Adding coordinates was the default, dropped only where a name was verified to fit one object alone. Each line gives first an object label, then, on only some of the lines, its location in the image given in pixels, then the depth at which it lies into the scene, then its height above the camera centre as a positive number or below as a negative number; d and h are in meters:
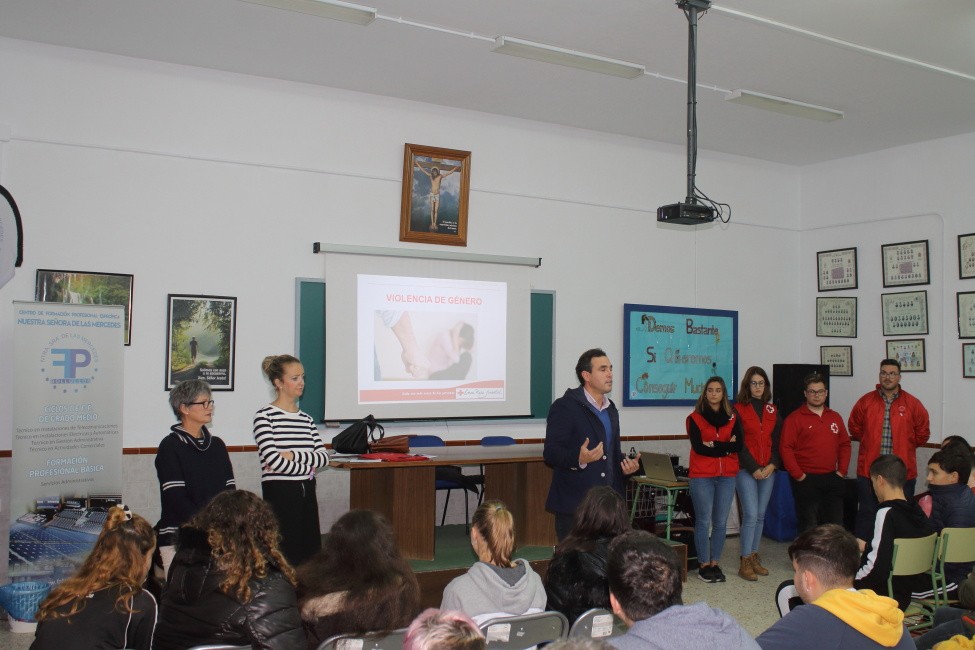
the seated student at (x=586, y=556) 3.16 -0.73
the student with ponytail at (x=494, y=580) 2.91 -0.76
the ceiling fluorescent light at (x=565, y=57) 5.45 +1.98
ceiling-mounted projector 5.06 +0.88
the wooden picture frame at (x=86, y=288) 5.60 +0.46
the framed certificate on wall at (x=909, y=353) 7.69 +0.09
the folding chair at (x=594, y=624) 2.87 -0.89
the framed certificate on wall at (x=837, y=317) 8.30 +0.45
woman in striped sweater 4.21 -0.48
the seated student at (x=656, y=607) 2.01 -0.60
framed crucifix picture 6.73 +1.30
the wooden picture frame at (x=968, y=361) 7.30 +0.02
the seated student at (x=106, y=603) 2.43 -0.70
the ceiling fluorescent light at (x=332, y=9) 4.81 +1.97
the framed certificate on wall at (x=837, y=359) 8.29 +0.04
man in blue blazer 4.77 -0.45
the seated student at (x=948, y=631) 3.09 -0.97
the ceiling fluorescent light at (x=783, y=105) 6.41 +1.96
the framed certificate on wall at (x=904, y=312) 7.70 +0.46
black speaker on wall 7.98 -0.20
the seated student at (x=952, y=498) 4.56 -0.71
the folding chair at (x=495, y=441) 6.84 -0.64
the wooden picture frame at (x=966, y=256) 7.33 +0.91
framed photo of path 5.98 +0.13
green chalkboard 6.42 +0.13
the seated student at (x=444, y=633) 1.74 -0.56
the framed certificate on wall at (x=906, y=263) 7.70 +0.90
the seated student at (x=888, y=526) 3.98 -0.76
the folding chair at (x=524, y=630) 2.70 -0.86
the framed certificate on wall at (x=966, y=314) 7.31 +0.42
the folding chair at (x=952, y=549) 4.30 -0.93
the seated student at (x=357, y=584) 2.55 -0.68
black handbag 5.70 -0.53
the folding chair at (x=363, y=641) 2.47 -0.81
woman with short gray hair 3.87 -0.49
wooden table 5.36 -0.86
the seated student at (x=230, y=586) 2.51 -0.67
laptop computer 6.36 -0.80
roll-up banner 4.84 -0.44
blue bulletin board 7.81 +0.09
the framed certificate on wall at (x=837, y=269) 8.31 +0.91
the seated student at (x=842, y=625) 2.35 -0.72
